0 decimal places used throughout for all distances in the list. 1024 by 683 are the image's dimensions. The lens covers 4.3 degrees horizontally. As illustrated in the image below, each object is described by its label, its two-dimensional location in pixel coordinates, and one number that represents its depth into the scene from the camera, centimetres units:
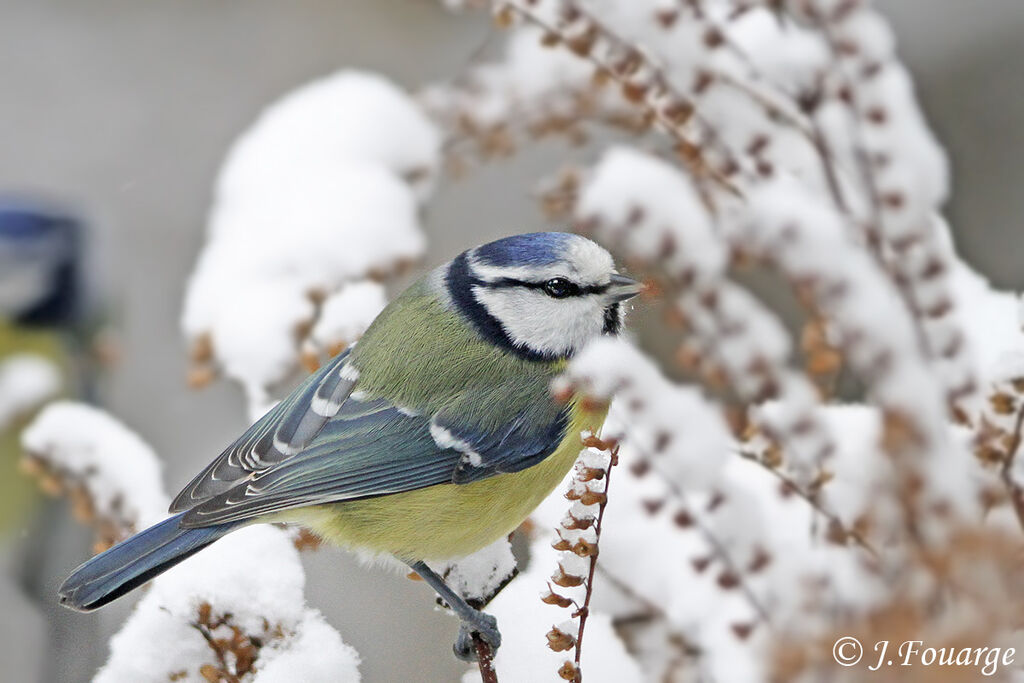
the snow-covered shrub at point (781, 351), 239
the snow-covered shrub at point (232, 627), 240
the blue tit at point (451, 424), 244
